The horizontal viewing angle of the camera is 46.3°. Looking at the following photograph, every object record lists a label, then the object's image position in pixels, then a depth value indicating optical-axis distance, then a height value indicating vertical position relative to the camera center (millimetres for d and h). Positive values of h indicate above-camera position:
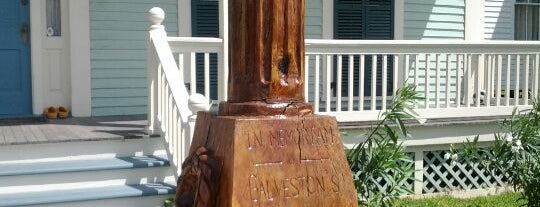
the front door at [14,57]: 6828 +110
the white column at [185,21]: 7457 +541
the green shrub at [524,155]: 4238 -601
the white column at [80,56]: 6902 +121
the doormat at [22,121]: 6336 -557
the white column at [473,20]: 8812 +651
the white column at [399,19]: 8518 +637
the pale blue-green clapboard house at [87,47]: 6879 +229
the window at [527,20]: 10305 +765
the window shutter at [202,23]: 7543 +527
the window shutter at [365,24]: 8328 +574
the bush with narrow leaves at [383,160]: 4078 -612
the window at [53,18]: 6959 +540
